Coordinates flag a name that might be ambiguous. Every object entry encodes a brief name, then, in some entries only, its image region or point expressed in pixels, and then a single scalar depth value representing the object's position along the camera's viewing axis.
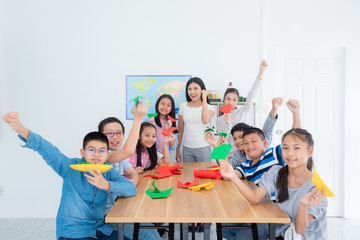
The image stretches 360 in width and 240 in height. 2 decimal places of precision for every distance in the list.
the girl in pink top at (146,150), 2.71
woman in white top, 3.28
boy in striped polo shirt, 2.12
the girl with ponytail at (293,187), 1.63
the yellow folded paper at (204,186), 1.95
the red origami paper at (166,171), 2.38
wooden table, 1.44
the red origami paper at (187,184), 2.02
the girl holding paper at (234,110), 2.98
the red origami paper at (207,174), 2.31
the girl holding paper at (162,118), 3.16
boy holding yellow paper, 1.68
